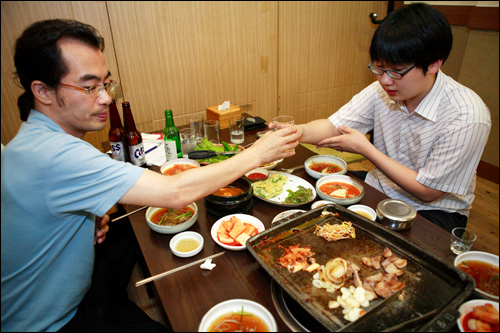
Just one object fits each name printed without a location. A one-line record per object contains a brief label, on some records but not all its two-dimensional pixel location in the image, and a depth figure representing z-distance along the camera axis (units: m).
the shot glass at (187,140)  2.36
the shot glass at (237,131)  2.51
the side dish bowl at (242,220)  1.44
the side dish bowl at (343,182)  1.66
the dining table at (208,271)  1.12
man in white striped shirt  1.61
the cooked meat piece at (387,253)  1.23
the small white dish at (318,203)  1.63
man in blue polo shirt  1.19
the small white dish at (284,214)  1.54
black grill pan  0.98
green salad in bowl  2.19
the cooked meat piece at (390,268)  1.16
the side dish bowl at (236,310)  1.02
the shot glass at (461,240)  1.27
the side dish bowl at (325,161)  1.99
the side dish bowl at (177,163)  2.09
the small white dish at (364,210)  1.56
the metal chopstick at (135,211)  1.68
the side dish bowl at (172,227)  1.47
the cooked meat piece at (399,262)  1.18
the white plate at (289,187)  1.69
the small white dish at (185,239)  1.33
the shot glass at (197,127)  2.54
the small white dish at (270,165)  2.09
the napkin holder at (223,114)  2.89
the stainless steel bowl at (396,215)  1.41
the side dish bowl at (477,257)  1.13
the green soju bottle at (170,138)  2.21
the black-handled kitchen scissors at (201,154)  1.91
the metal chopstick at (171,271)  1.21
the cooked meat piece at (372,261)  1.20
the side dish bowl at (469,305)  0.98
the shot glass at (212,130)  2.48
